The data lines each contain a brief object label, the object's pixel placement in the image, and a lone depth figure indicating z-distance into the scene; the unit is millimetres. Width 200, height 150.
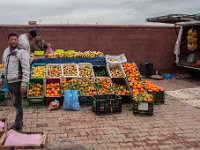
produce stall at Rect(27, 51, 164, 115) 5719
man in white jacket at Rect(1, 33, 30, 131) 4320
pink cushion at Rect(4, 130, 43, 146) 3378
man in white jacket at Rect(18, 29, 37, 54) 5497
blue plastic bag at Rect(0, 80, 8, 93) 6336
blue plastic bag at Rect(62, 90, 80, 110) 5897
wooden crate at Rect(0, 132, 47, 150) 3272
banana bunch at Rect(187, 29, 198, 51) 9652
